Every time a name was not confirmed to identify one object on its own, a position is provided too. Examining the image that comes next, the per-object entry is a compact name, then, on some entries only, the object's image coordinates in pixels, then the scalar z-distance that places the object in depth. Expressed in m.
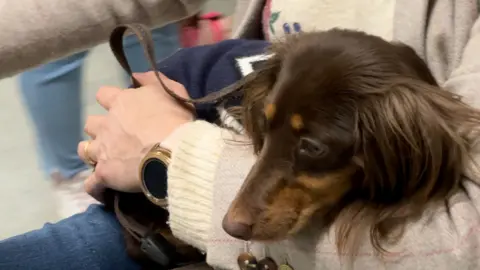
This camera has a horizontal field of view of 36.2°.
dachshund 0.71
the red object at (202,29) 1.81
